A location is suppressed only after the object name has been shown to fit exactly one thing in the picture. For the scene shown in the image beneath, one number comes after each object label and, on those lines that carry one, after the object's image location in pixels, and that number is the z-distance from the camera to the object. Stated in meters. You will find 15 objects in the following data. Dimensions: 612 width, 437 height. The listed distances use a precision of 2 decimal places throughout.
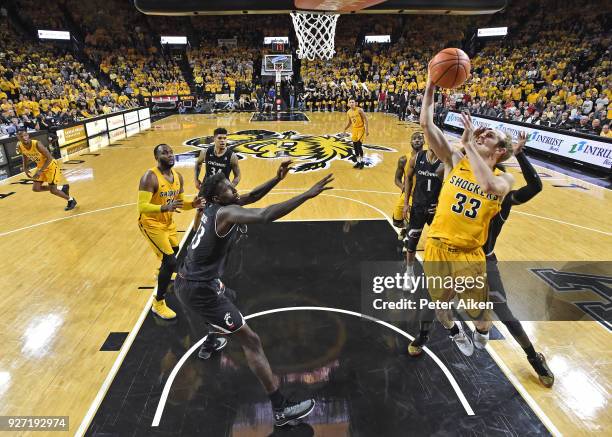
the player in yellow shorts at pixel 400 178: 5.76
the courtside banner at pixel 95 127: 15.83
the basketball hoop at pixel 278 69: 24.66
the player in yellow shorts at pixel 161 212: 4.49
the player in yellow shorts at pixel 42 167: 7.96
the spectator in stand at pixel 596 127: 11.22
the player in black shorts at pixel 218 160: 6.12
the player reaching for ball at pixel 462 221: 3.19
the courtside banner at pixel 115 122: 17.64
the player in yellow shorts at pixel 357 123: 11.06
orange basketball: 3.94
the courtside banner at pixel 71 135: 13.74
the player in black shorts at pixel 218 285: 3.03
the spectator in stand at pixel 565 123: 12.84
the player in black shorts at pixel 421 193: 4.96
